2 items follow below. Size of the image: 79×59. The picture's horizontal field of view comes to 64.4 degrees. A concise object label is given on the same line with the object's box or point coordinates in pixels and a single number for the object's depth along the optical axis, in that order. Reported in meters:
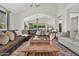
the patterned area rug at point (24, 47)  1.13
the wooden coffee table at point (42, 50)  1.12
